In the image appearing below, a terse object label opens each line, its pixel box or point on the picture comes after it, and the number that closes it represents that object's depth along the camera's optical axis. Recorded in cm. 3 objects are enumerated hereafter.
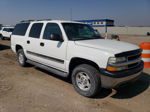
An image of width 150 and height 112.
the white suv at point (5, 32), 1881
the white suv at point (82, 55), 321
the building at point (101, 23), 3743
